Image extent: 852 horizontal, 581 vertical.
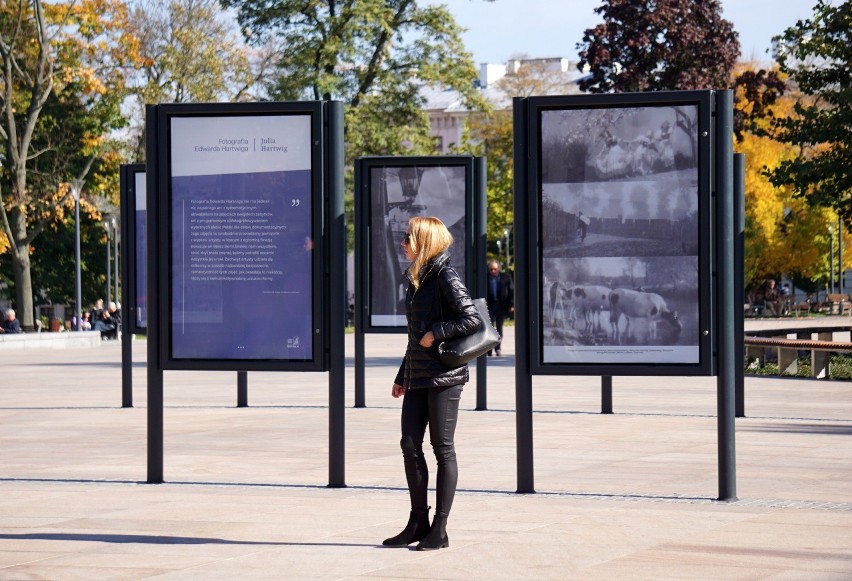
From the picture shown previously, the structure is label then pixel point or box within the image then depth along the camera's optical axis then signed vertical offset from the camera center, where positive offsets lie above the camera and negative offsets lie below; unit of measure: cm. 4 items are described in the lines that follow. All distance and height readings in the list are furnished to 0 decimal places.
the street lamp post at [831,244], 7443 +191
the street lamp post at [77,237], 4744 +166
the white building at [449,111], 11769 +1299
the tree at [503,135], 7750 +751
